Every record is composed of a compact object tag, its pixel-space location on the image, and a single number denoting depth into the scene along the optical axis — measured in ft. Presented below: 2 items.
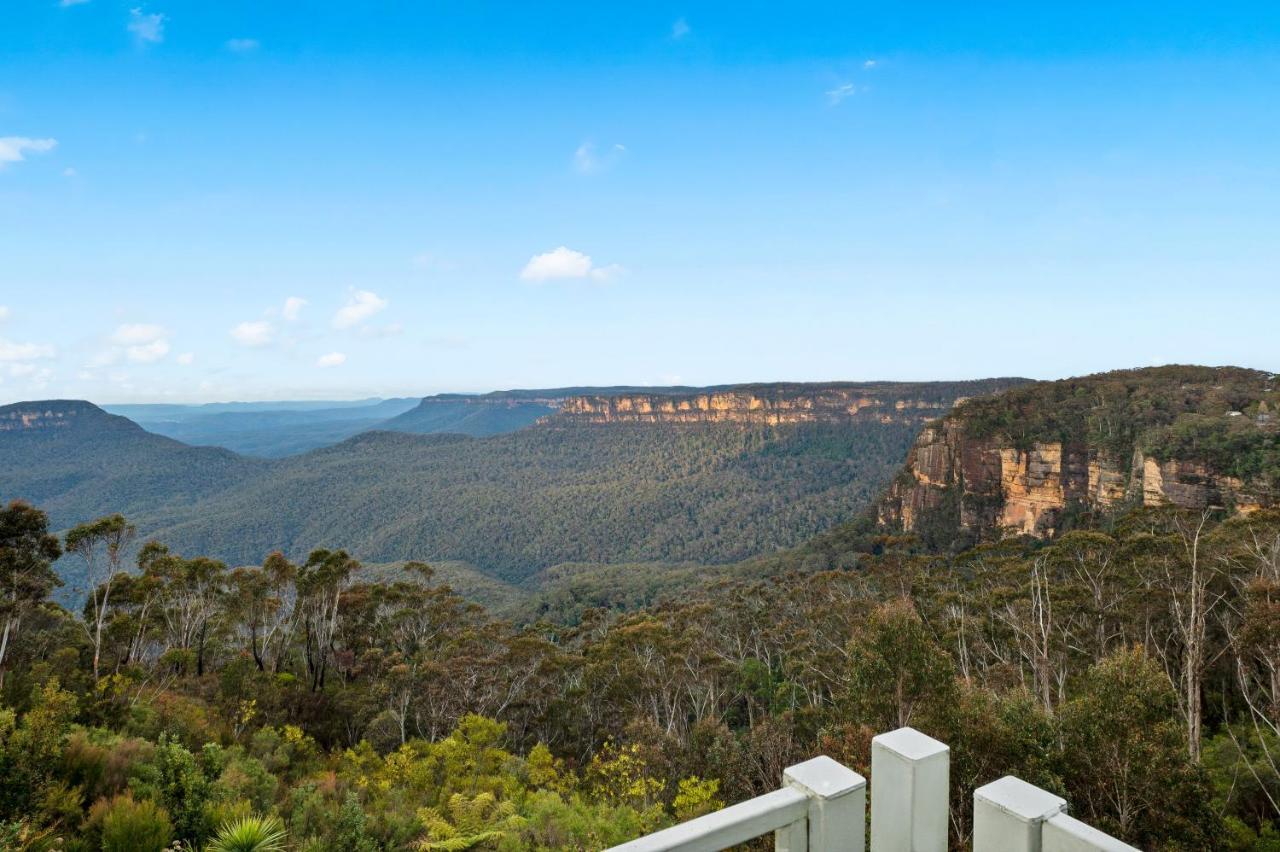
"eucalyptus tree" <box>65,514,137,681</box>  58.85
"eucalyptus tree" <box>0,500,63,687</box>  49.49
